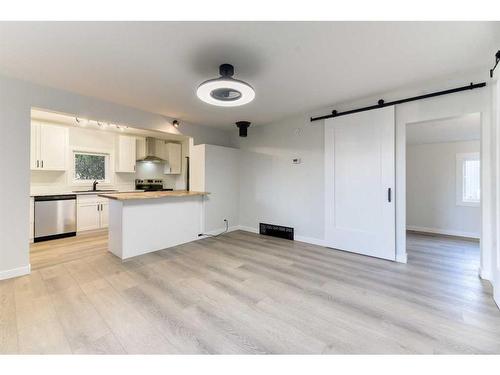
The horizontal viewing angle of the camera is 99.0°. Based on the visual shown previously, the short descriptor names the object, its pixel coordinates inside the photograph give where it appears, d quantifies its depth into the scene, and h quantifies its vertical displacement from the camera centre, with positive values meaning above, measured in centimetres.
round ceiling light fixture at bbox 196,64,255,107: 192 +94
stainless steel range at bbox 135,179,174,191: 590 +9
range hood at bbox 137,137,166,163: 566 +99
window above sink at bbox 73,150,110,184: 496 +51
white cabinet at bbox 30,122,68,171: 413 +83
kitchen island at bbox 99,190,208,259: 315 -56
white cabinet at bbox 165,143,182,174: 616 +88
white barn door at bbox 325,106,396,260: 304 +9
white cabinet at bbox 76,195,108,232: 448 -54
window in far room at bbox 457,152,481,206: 463 +24
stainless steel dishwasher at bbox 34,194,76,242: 394 -56
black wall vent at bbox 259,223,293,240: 422 -87
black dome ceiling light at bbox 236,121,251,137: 399 +117
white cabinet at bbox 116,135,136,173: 533 +87
